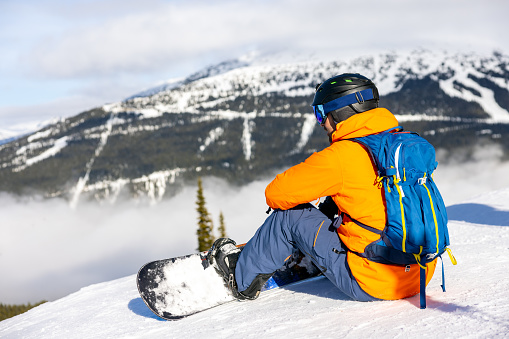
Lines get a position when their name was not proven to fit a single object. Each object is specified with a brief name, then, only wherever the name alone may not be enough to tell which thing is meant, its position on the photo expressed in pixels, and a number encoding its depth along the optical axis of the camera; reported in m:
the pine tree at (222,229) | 44.78
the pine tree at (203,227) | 36.16
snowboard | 4.31
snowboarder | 3.17
